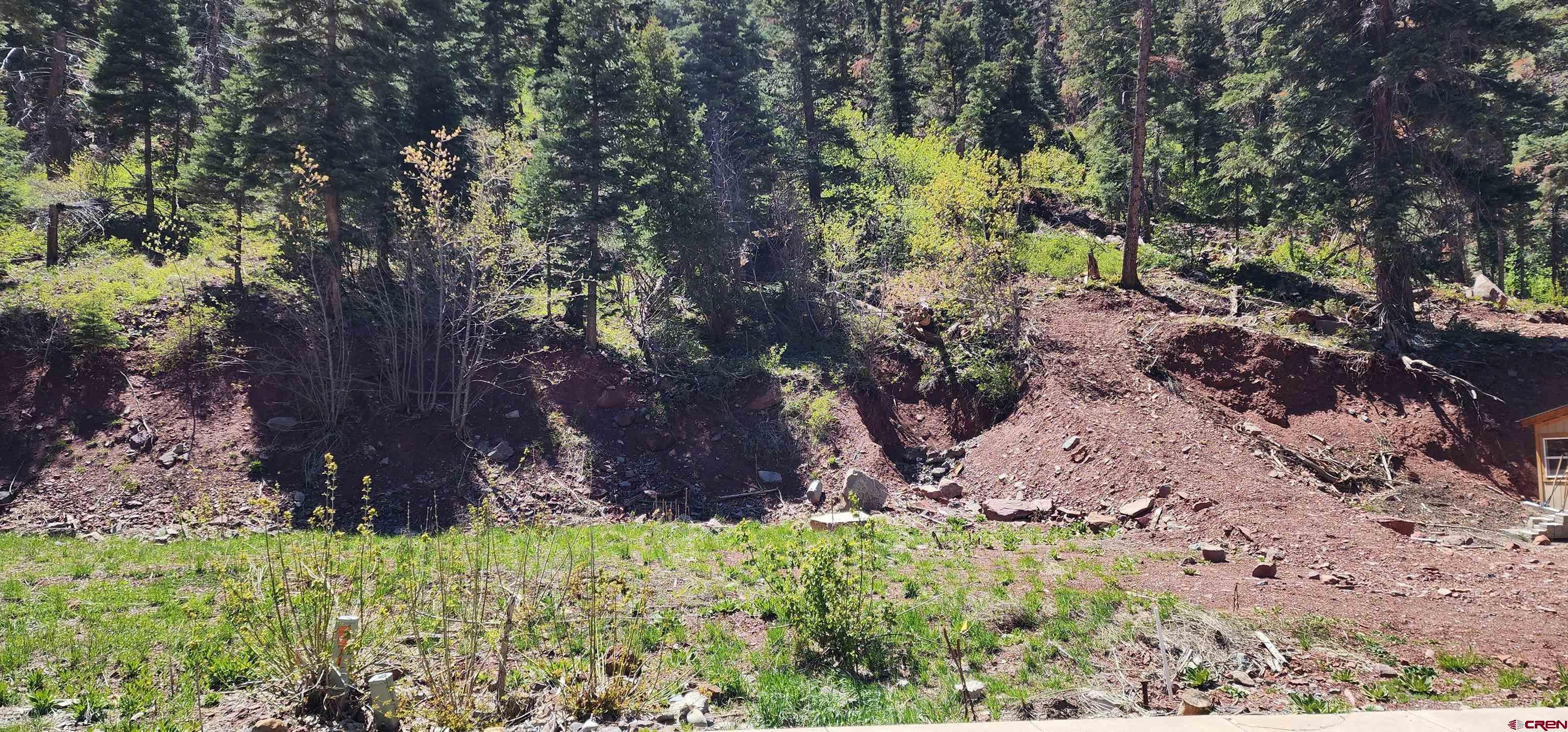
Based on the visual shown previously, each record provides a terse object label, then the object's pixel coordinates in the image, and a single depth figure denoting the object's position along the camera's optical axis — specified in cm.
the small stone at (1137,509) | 1302
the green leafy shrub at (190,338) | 1762
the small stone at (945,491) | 1584
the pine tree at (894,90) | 3316
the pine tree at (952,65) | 3509
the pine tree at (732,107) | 2539
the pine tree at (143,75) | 2225
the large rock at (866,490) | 1528
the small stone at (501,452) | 1717
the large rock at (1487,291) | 2144
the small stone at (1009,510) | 1397
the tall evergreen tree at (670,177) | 2078
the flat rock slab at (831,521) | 1195
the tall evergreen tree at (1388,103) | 1598
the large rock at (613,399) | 1916
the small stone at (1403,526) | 1180
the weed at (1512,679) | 680
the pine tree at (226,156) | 1958
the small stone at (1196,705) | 628
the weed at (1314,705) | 641
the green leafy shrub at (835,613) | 710
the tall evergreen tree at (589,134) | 1992
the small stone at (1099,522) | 1285
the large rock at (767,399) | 1934
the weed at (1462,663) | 716
